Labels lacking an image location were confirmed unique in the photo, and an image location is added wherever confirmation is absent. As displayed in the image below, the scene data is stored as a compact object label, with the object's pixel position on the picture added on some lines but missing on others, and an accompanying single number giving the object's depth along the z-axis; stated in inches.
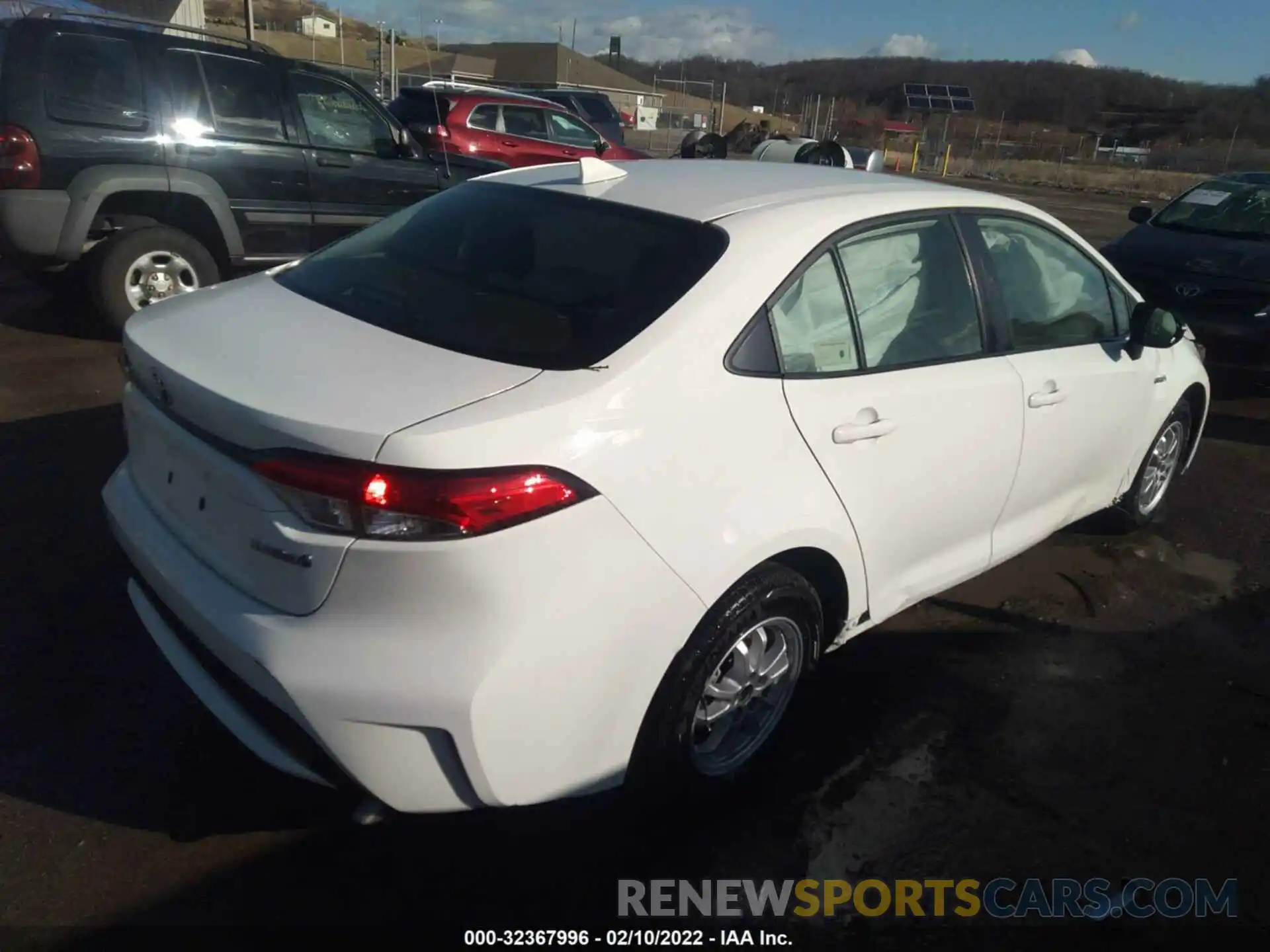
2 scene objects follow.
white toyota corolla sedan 81.1
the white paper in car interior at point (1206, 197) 334.3
